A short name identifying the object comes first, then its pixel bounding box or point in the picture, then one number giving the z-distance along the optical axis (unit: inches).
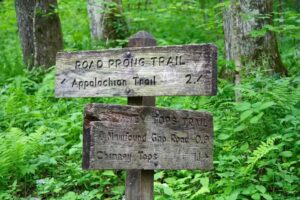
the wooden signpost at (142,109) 114.1
